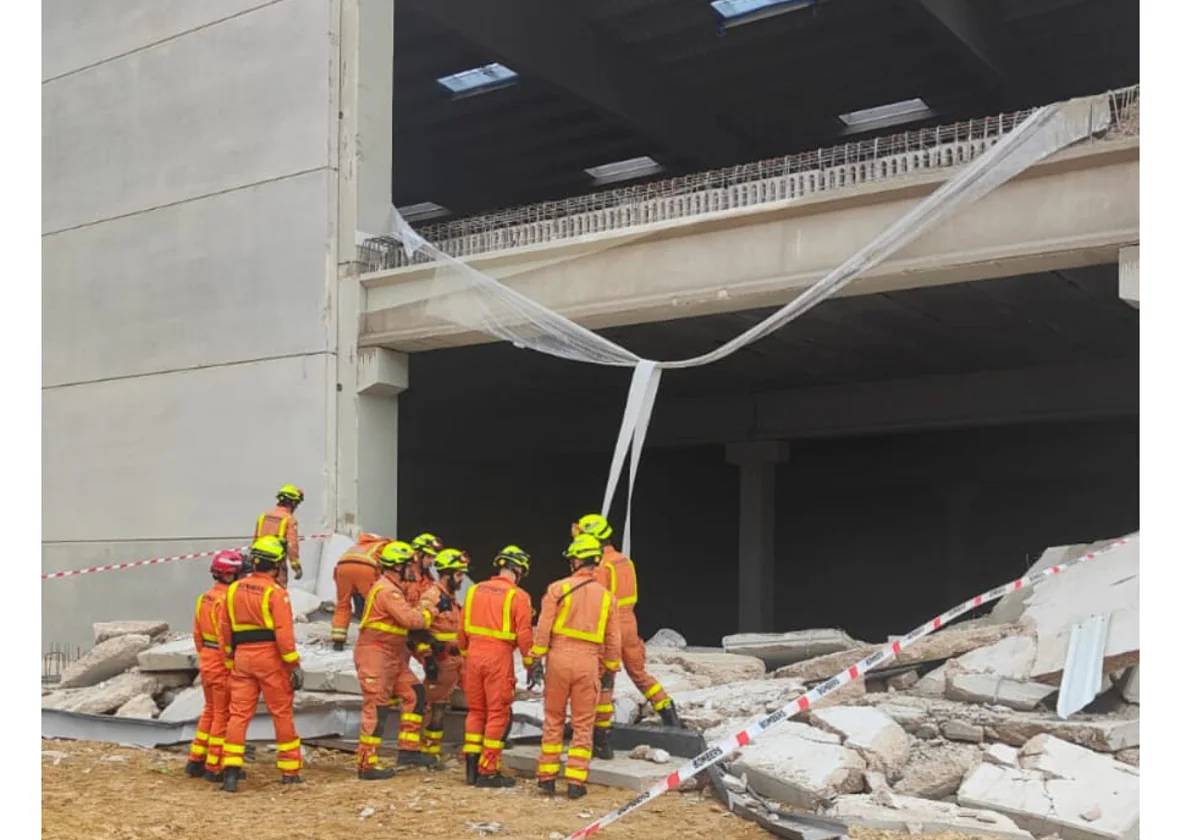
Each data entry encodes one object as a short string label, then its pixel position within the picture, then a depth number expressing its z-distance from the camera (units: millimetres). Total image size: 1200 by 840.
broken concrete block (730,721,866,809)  7336
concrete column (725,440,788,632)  20450
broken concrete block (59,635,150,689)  11406
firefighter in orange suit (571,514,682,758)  8547
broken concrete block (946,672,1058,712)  8383
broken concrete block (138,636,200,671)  10500
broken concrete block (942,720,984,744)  7938
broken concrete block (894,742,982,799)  7352
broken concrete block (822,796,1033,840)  6520
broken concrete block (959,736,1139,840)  6418
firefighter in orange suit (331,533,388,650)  10234
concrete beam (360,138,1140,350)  9750
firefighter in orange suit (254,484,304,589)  11297
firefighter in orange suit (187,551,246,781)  8320
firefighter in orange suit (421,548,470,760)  8578
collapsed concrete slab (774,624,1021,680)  9914
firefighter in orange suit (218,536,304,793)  7980
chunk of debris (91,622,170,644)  12242
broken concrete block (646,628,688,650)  14086
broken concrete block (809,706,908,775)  7672
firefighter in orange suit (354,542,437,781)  8320
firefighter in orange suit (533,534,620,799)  7629
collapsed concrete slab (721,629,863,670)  12047
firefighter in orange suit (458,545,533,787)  7902
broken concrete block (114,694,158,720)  10133
